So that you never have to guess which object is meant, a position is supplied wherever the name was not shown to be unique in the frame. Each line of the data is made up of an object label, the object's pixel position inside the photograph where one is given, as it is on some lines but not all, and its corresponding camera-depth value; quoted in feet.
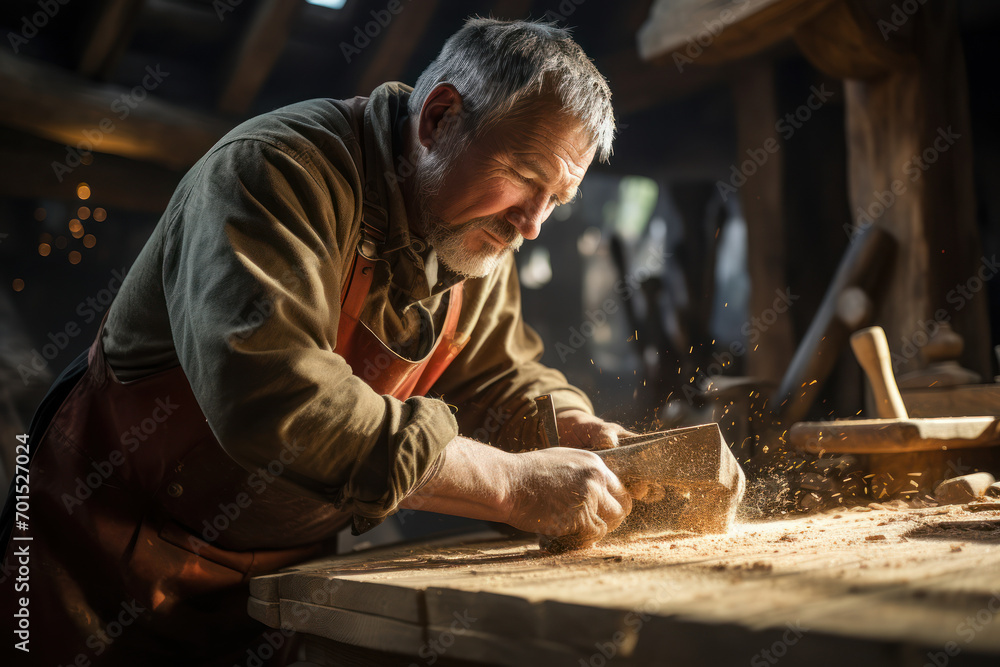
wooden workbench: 2.64
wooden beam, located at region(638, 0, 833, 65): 10.85
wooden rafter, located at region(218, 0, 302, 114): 14.05
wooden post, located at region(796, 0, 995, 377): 10.66
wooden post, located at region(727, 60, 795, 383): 15.66
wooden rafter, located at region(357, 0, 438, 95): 15.47
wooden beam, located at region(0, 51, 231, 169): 12.57
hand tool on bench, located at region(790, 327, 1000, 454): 6.06
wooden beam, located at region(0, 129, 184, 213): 13.37
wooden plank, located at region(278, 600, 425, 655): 3.66
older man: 4.18
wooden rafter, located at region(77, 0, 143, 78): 12.69
